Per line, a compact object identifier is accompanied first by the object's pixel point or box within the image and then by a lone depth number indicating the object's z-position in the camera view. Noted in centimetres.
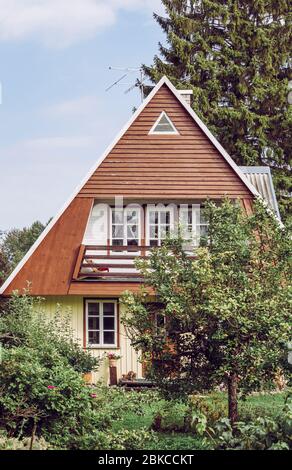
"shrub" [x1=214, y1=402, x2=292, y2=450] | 1082
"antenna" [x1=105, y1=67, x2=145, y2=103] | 3055
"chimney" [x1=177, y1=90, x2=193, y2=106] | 2702
